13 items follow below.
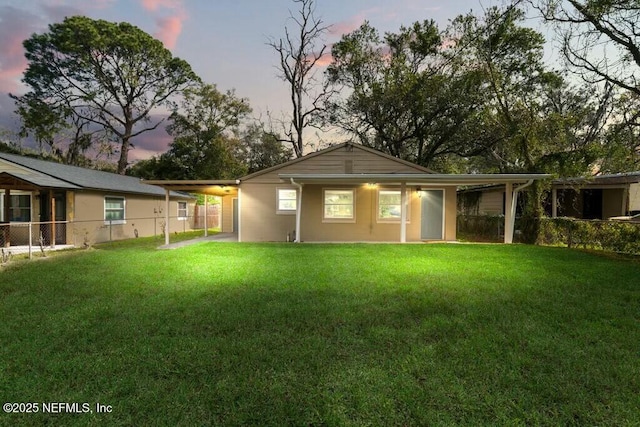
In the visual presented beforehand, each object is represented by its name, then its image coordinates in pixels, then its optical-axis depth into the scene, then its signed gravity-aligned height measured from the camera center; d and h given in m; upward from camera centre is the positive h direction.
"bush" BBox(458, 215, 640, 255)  9.12 -0.77
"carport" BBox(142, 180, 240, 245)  11.09 +0.87
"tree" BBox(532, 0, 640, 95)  8.95 +5.25
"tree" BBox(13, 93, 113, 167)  24.06 +6.25
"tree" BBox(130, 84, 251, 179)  25.30 +5.74
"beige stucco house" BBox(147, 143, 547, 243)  12.38 +0.24
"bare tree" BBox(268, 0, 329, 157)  22.25 +10.75
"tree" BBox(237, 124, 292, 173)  30.12 +5.66
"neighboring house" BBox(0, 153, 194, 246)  11.25 +0.18
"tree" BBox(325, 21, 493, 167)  17.30 +6.74
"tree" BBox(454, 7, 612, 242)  12.00 +5.50
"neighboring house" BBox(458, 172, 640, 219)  13.62 +0.64
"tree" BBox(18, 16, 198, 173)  23.39 +10.73
